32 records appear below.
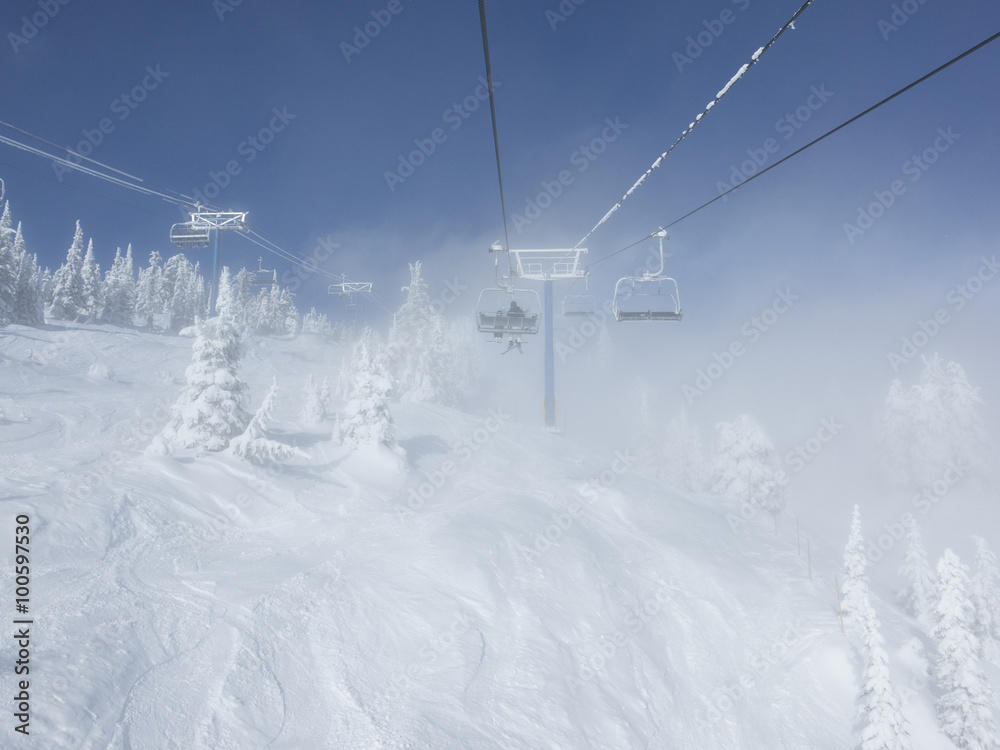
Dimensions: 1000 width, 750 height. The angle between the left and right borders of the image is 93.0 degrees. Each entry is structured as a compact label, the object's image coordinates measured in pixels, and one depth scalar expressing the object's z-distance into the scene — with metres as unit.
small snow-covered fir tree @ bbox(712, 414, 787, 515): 37.38
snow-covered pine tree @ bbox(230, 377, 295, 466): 18.31
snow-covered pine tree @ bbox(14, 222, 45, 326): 45.72
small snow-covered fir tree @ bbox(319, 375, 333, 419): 31.25
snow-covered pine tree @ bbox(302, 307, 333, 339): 124.96
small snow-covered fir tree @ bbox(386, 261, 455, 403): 52.09
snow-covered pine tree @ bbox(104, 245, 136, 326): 61.53
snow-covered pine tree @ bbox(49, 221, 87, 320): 55.38
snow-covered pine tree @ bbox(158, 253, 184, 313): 86.38
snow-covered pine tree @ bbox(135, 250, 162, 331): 80.38
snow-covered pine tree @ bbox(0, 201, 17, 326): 43.09
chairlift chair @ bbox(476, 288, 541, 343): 18.86
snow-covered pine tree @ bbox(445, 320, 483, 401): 76.38
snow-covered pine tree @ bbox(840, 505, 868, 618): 14.58
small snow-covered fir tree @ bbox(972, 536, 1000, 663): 27.66
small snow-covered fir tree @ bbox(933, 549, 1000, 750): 12.30
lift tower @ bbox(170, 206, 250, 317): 30.39
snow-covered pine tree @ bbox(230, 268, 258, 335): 78.52
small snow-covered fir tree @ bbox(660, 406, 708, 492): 57.19
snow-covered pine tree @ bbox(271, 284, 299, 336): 93.44
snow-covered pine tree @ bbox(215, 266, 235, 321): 20.22
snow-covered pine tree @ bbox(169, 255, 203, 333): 75.12
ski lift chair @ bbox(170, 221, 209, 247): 31.27
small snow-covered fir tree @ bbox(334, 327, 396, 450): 24.22
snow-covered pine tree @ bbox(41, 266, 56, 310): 71.25
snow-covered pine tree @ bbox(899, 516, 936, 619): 28.84
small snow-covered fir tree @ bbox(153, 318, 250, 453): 18.55
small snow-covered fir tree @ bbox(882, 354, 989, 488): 53.84
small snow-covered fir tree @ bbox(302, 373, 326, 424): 31.30
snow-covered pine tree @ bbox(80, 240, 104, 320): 57.41
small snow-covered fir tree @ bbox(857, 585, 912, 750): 11.02
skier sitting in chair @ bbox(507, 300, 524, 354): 18.89
